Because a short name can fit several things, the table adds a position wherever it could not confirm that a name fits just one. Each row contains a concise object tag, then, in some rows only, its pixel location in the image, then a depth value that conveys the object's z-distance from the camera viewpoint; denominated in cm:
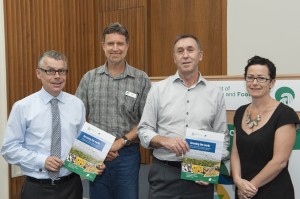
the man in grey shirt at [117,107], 263
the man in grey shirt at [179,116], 232
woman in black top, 207
